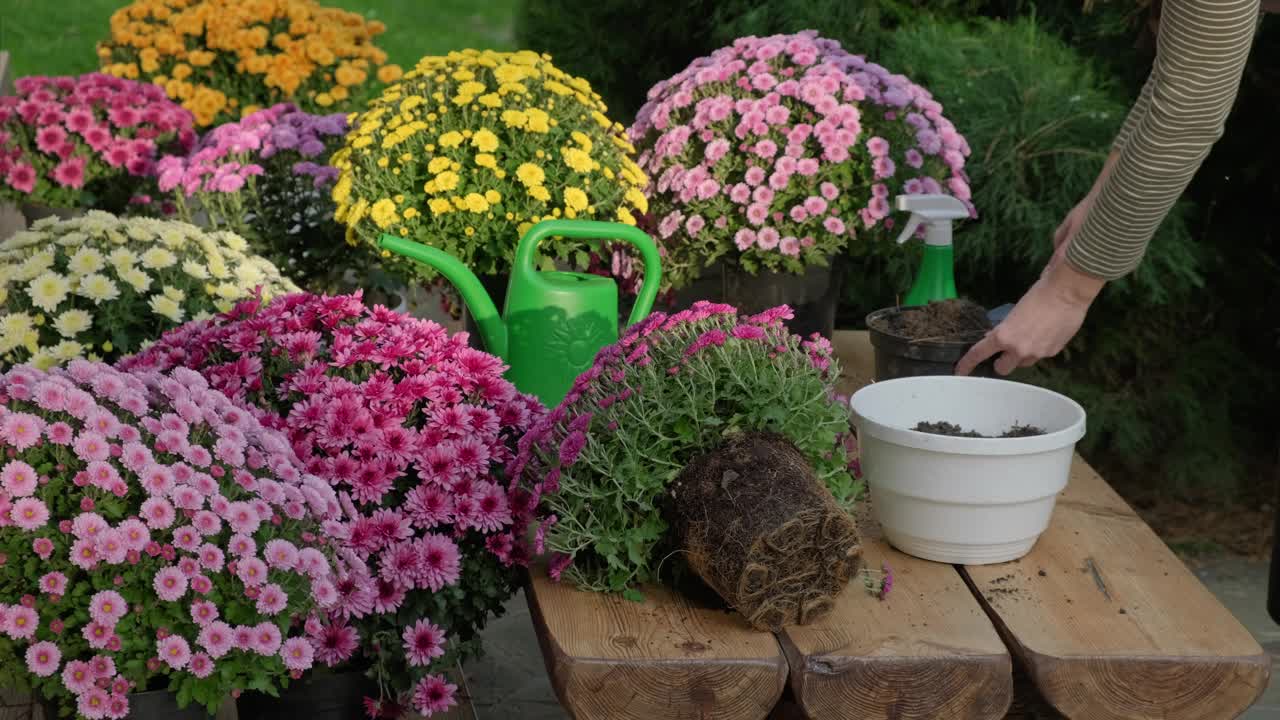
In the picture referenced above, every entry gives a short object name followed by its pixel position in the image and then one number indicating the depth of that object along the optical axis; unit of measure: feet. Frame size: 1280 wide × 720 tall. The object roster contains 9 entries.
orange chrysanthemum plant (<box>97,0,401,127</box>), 14.92
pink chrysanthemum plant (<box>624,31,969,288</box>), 8.31
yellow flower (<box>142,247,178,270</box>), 7.44
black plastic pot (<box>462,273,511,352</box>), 8.05
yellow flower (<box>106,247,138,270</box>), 7.34
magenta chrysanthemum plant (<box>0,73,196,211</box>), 10.94
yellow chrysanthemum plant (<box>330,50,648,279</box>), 7.93
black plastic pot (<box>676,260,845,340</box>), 8.37
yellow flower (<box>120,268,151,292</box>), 7.34
